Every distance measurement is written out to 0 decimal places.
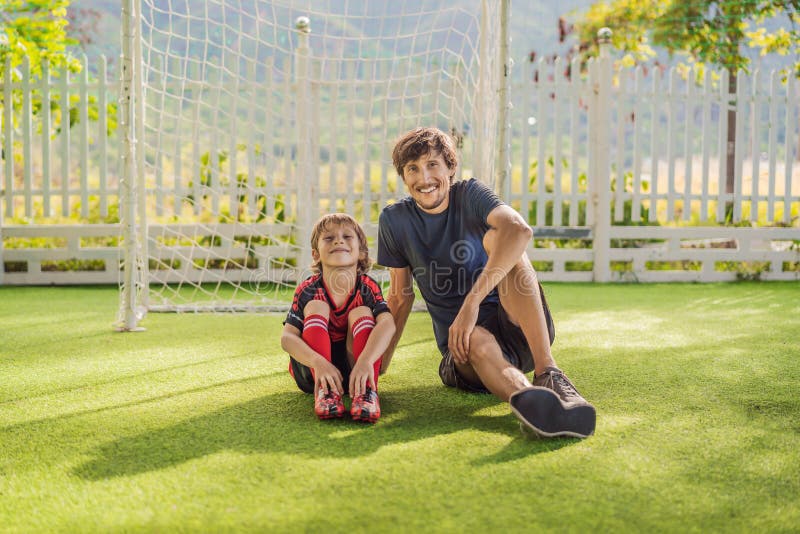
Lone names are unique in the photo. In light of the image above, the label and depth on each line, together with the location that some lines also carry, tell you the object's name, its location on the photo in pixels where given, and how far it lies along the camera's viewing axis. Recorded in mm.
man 2125
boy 2146
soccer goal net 3906
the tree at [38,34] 6008
